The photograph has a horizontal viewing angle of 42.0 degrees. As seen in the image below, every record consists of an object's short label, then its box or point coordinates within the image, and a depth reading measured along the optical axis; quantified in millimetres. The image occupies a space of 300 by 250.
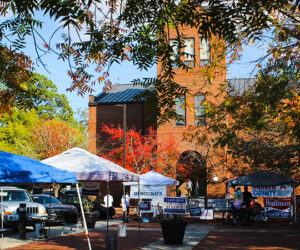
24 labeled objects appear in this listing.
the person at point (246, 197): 20567
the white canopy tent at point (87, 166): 12578
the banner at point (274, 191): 21453
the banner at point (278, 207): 20750
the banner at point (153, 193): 23281
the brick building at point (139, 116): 32853
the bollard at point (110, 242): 10945
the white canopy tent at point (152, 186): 21528
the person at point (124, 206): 21227
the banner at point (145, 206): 21906
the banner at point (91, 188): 13617
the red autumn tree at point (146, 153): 32031
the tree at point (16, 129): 42750
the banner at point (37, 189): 14416
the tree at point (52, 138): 37812
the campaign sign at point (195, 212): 20250
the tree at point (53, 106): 57656
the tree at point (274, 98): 12492
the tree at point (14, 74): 9742
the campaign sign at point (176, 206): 14102
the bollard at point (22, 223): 14172
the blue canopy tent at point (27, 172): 8727
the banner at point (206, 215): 20766
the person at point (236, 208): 19812
